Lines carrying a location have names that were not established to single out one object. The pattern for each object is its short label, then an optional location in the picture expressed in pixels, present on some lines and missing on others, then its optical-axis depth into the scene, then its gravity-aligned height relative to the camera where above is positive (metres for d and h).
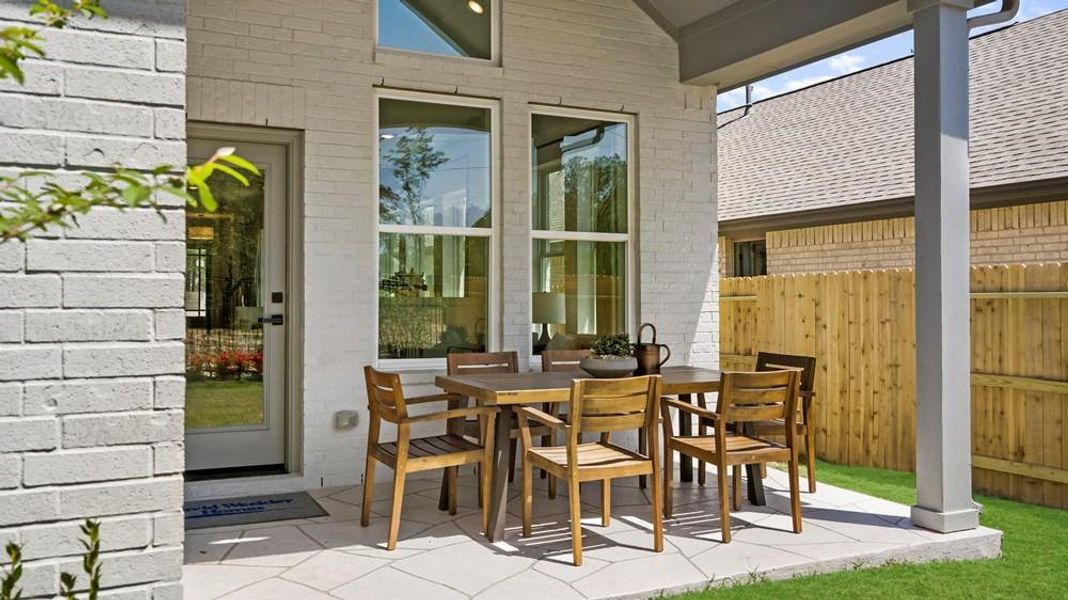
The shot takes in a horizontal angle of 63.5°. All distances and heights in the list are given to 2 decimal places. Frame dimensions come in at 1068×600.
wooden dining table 4.25 -0.43
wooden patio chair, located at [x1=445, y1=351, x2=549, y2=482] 5.36 -0.36
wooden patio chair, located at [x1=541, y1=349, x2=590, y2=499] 5.71 -0.35
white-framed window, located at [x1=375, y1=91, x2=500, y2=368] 5.77 +0.57
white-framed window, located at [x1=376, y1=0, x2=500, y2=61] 5.78 +1.93
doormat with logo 4.62 -1.13
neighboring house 8.24 +1.60
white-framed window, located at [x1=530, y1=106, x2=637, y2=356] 6.27 +0.61
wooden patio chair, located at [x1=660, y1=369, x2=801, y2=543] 4.27 -0.55
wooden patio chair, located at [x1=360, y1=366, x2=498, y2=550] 4.16 -0.72
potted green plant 4.80 -0.28
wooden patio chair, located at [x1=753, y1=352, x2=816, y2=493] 5.14 -0.54
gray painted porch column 4.42 +0.19
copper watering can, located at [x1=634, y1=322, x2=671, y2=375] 5.00 -0.29
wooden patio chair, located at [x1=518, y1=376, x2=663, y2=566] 3.90 -0.57
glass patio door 5.45 -0.07
